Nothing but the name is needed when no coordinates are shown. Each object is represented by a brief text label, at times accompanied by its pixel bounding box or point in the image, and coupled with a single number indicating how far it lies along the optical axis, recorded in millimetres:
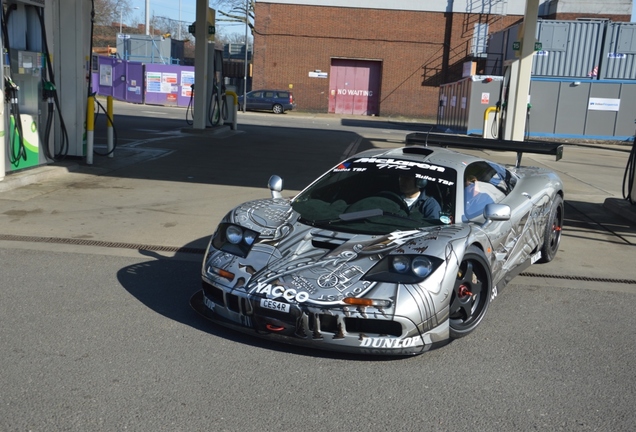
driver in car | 5465
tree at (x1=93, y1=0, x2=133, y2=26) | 68238
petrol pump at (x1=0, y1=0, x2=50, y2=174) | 10336
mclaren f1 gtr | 4363
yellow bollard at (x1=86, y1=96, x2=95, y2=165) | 12109
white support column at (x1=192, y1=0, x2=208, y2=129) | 20578
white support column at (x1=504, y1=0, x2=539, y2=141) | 19000
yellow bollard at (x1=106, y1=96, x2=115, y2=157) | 13008
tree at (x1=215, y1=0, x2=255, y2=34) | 55812
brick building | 45469
